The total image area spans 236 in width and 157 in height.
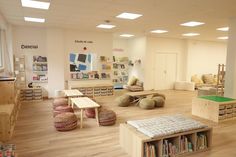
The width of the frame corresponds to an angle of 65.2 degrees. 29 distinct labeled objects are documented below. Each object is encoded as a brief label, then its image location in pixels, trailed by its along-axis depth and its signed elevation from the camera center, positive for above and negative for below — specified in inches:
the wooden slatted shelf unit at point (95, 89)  299.1 -40.5
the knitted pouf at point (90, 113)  193.6 -50.2
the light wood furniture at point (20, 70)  276.1 -7.3
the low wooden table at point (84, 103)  170.9 -37.4
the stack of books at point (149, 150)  107.8 -50.0
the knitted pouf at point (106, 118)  169.6 -48.7
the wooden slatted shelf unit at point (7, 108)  139.3 -35.9
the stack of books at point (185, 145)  118.3 -52.0
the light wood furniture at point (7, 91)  174.1 -24.4
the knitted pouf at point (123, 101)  247.8 -48.3
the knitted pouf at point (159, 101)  243.9 -48.3
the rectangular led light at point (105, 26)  266.2 +57.7
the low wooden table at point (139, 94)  256.8 -40.8
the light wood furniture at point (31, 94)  267.0 -41.9
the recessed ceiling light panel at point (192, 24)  239.9 +55.7
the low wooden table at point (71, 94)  224.2 -35.8
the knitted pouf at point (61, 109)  186.7 -45.4
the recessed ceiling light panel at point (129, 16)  202.3 +55.8
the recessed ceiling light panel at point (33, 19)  227.0 +58.0
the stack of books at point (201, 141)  124.4 -51.4
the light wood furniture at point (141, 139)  107.6 -46.6
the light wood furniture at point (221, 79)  271.4 -22.0
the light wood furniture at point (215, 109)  187.9 -46.6
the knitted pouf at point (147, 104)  233.5 -49.2
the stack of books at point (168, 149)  113.0 -52.2
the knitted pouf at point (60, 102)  209.5 -42.9
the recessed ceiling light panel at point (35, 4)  164.7 +56.4
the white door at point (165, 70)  391.5 -11.0
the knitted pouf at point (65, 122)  154.9 -48.4
